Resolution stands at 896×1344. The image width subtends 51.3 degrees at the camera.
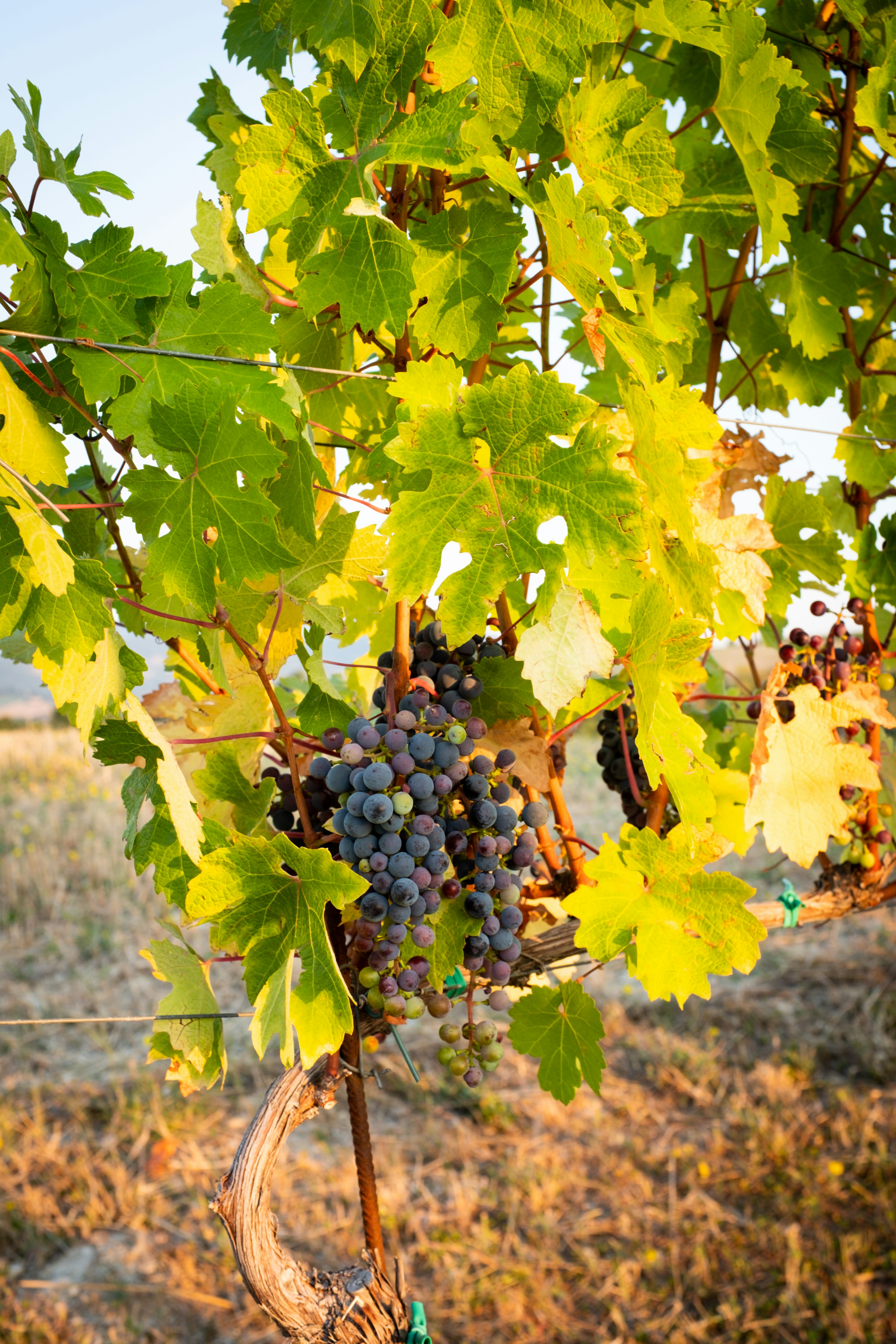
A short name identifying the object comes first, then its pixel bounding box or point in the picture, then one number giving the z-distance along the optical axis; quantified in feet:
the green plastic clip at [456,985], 3.02
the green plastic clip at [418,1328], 2.91
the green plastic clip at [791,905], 4.15
